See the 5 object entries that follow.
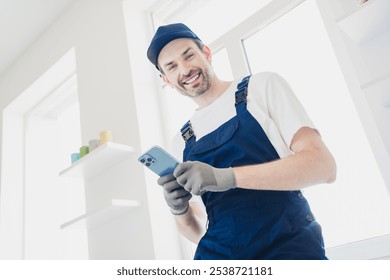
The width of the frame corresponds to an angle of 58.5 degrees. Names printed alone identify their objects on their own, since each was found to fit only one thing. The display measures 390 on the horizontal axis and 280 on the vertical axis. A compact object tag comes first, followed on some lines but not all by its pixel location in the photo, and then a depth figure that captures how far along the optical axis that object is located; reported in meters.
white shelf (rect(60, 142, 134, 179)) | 1.90
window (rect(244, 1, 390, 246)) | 1.39
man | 0.87
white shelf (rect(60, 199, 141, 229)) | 1.77
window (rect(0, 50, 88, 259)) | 2.99
